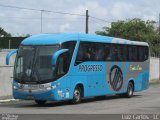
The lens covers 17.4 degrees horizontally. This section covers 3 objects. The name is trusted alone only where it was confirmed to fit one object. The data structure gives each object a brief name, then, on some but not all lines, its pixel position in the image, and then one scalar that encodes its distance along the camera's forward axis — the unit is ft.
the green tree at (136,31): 254.68
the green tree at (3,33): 363.31
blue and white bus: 73.92
